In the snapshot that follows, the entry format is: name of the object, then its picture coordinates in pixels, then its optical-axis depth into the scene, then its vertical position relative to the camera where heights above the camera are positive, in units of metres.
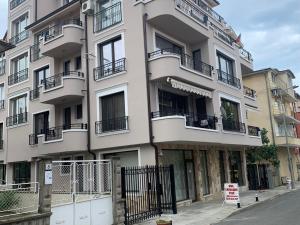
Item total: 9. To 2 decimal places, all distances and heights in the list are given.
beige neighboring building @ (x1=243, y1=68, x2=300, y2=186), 28.46 +4.23
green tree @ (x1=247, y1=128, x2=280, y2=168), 21.74 -0.58
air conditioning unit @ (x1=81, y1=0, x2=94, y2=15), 16.44 +9.85
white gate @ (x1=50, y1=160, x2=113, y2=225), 8.83 -1.41
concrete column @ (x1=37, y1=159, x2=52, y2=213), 8.10 -1.10
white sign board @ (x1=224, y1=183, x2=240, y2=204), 13.40 -2.36
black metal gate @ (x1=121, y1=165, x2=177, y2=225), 10.74 -1.75
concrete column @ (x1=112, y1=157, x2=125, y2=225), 10.09 -1.64
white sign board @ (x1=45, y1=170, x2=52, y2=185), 8.31 -0.61
